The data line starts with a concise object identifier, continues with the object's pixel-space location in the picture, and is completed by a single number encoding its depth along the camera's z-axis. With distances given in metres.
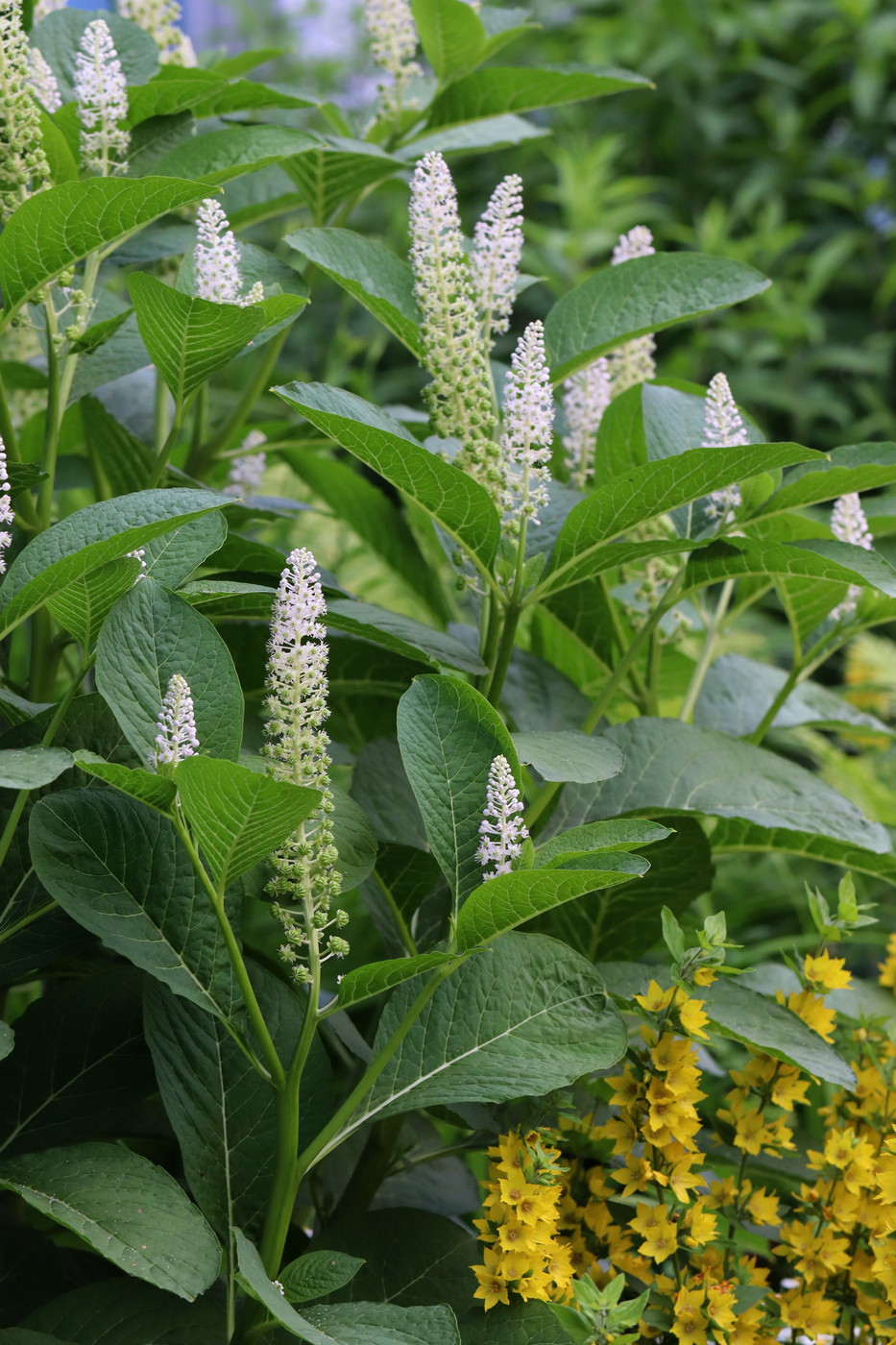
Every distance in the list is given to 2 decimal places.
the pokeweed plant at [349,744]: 1.58
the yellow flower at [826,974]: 1.72
